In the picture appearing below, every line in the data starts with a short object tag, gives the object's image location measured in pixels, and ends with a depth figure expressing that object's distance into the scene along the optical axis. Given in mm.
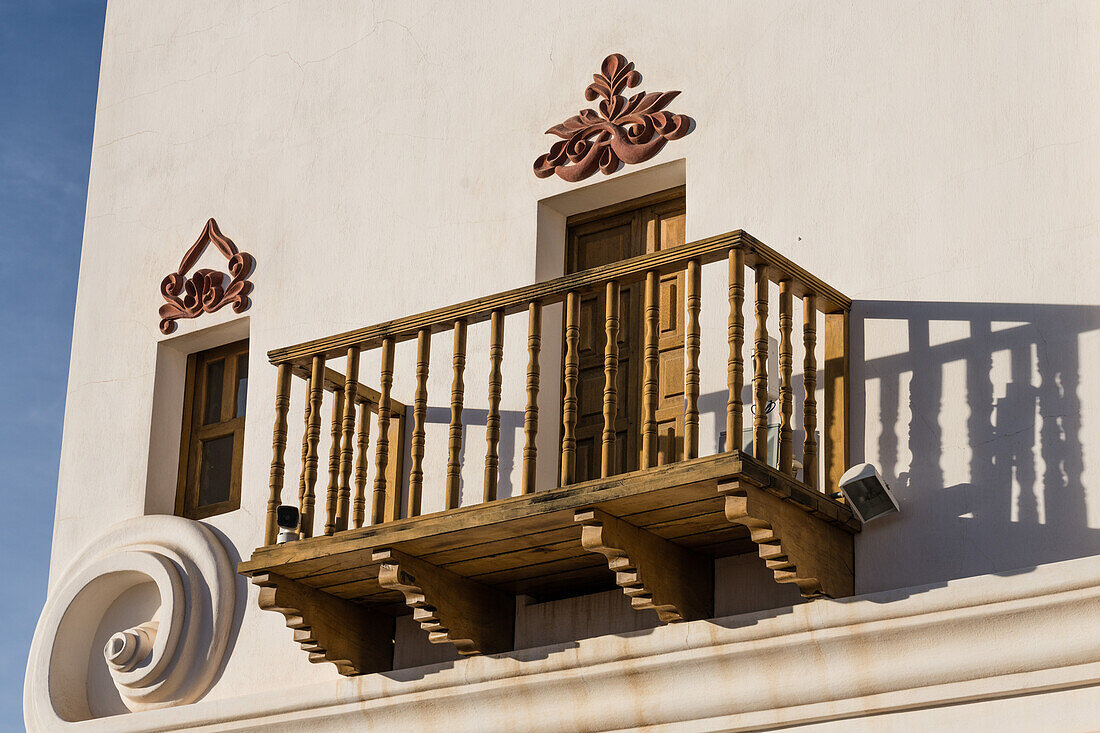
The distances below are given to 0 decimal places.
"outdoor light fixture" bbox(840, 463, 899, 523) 12352
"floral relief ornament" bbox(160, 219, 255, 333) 17547
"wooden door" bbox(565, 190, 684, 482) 14523
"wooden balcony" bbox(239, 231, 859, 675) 12187
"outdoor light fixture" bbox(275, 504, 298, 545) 14461
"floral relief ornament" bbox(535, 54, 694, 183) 14969
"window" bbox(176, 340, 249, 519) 17344
